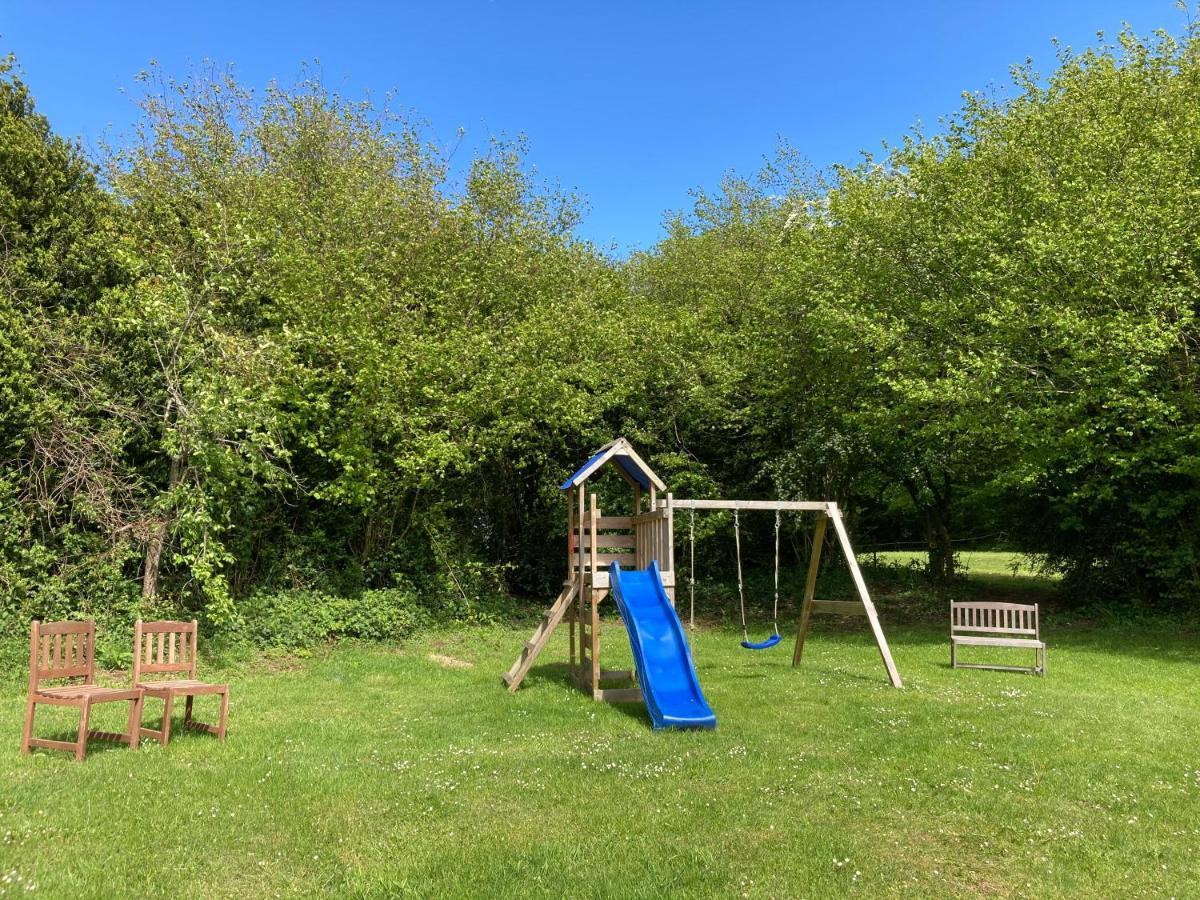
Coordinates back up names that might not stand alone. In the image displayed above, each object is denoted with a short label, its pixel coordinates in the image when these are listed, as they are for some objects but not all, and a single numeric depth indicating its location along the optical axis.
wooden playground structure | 10.32
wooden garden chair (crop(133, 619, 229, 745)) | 7.11
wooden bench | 11.66
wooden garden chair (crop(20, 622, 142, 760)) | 6.65
